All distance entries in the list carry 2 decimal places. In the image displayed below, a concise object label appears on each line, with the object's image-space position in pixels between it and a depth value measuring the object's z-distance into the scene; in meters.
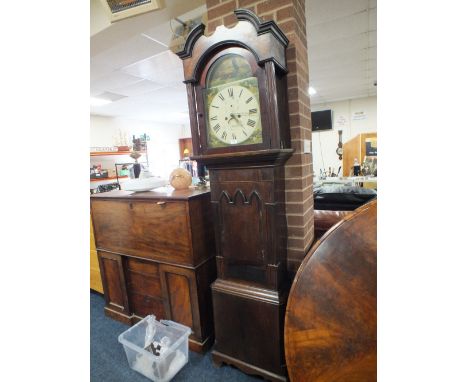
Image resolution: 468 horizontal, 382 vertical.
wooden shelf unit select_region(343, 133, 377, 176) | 5.92
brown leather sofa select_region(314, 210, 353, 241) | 2.02
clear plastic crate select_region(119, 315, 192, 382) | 1.58
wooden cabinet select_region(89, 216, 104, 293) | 2.49
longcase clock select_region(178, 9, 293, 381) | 1.21
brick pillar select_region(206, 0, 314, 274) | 1.37
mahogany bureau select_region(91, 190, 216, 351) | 1.72
